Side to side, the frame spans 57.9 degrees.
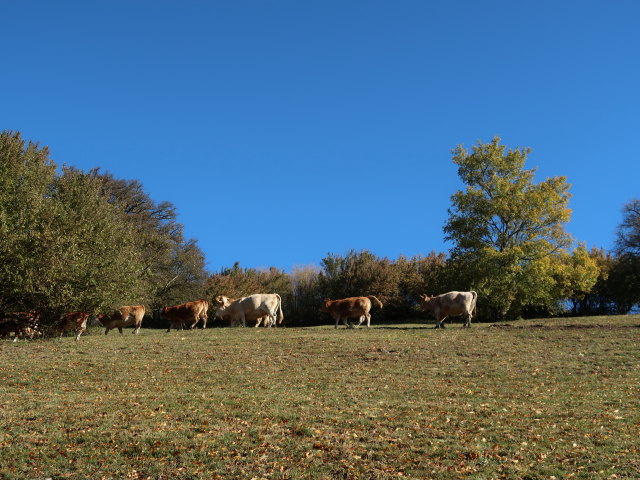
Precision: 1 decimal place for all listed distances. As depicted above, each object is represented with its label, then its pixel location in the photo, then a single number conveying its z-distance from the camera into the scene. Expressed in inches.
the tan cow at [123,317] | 1230.9
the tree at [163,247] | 1991.9
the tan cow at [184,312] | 1337.4
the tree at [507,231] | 1713.8
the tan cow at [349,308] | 1350.9
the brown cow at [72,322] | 1079.6
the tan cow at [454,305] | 1272.1
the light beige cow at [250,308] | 1373.0
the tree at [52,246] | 1043.3
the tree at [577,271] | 1780.3
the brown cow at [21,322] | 1092.5
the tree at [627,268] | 2155.5
